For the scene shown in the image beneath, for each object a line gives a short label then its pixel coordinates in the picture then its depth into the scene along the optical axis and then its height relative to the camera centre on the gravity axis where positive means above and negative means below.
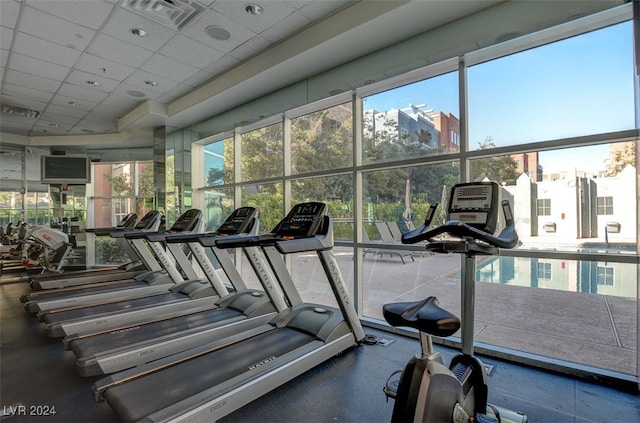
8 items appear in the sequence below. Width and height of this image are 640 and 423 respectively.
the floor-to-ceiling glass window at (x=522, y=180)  2.55 +0.31
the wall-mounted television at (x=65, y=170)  7.51 +1.04
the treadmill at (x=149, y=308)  3.33 -1.14
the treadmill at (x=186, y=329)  2.62 -1.13
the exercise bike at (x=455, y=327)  1.42 -0.53
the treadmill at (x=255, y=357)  1.94 -1.10
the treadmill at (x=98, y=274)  5.16 -1.07
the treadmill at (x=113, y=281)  4.54 -1.10
